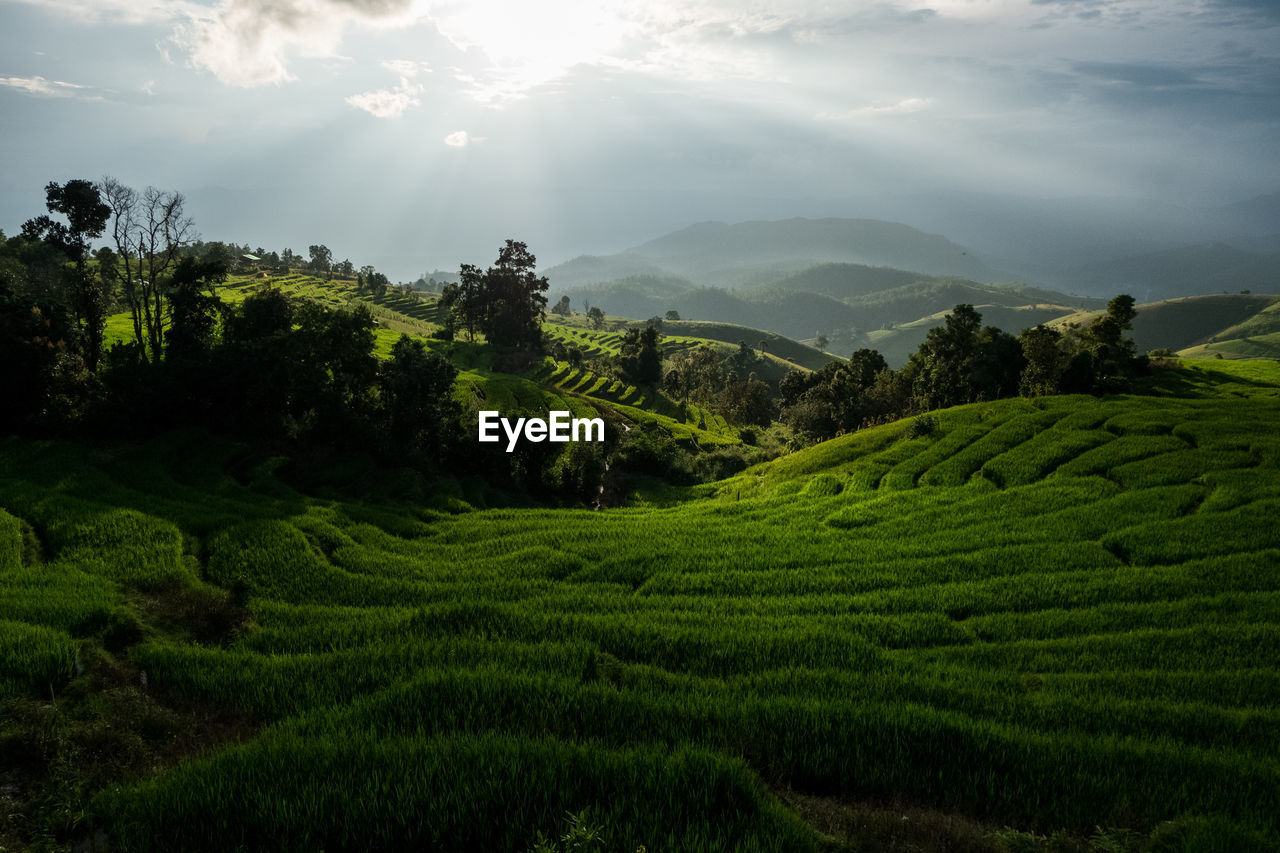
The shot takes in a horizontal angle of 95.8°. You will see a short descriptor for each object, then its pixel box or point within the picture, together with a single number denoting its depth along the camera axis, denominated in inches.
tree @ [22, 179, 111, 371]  1162.0
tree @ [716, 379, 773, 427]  4089.6
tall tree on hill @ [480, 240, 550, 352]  3821.9
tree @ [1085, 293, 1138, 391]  1708.9
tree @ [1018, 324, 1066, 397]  1735.1
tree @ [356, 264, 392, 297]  6141.7
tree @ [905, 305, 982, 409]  2132.1
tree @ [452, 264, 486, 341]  3841.0
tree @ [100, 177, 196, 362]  1198.9
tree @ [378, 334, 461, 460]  1175.6
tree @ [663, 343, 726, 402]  4661.7
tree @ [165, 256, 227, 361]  1194.6
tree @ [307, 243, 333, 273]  7322.8
